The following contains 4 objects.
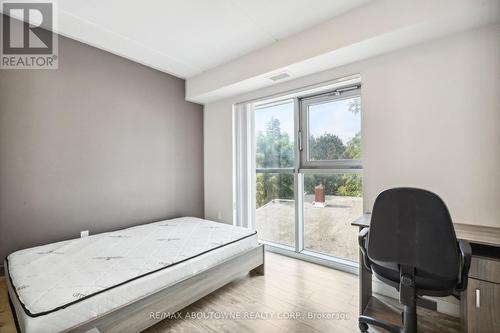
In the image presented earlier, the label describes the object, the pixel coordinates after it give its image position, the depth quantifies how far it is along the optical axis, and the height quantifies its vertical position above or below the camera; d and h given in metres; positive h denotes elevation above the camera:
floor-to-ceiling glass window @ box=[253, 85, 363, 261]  2.78 -0.07
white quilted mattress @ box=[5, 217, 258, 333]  1.30 -0.75
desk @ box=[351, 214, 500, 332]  1.40 -0.58
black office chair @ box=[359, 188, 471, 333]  1.23 -0.46
